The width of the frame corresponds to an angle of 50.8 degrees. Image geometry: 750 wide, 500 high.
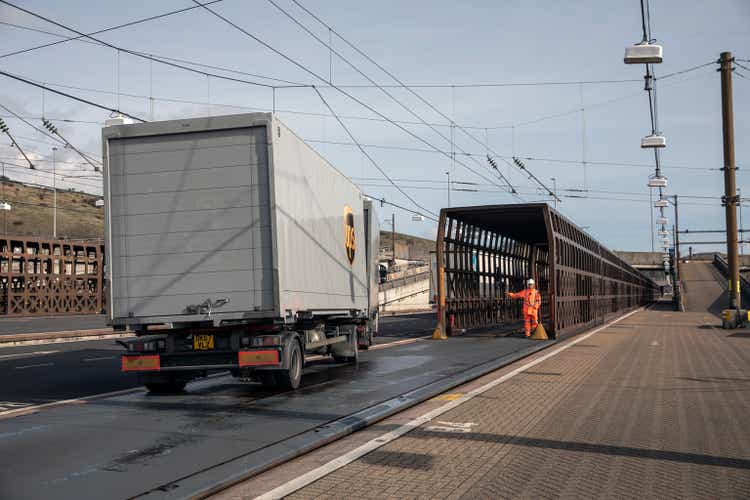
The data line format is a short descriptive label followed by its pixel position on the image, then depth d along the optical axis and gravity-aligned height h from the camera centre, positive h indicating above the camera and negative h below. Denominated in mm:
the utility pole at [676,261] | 59269 +939
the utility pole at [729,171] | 28828 +3690
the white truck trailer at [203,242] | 10641 +596
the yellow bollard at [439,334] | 24359 -1694
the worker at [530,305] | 23641 -859
